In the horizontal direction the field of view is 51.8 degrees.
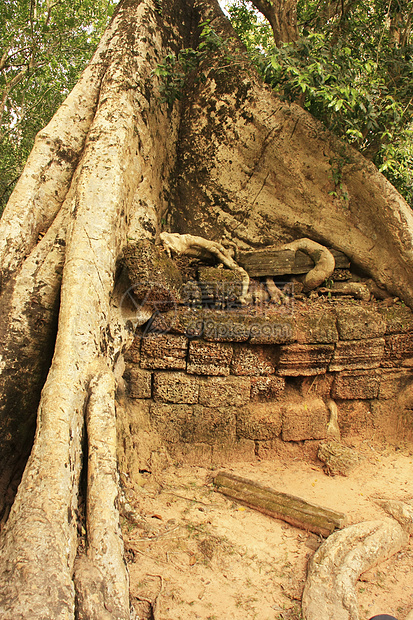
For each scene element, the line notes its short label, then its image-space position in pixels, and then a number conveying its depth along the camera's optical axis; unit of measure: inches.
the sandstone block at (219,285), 137.3
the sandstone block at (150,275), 117.6
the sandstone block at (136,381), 129.2
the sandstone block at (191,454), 131.9
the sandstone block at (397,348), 153.3
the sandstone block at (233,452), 134.9
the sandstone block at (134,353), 129.0
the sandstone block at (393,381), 154.8
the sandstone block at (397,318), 153.1
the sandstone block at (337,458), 135.1
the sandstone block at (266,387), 138.6
